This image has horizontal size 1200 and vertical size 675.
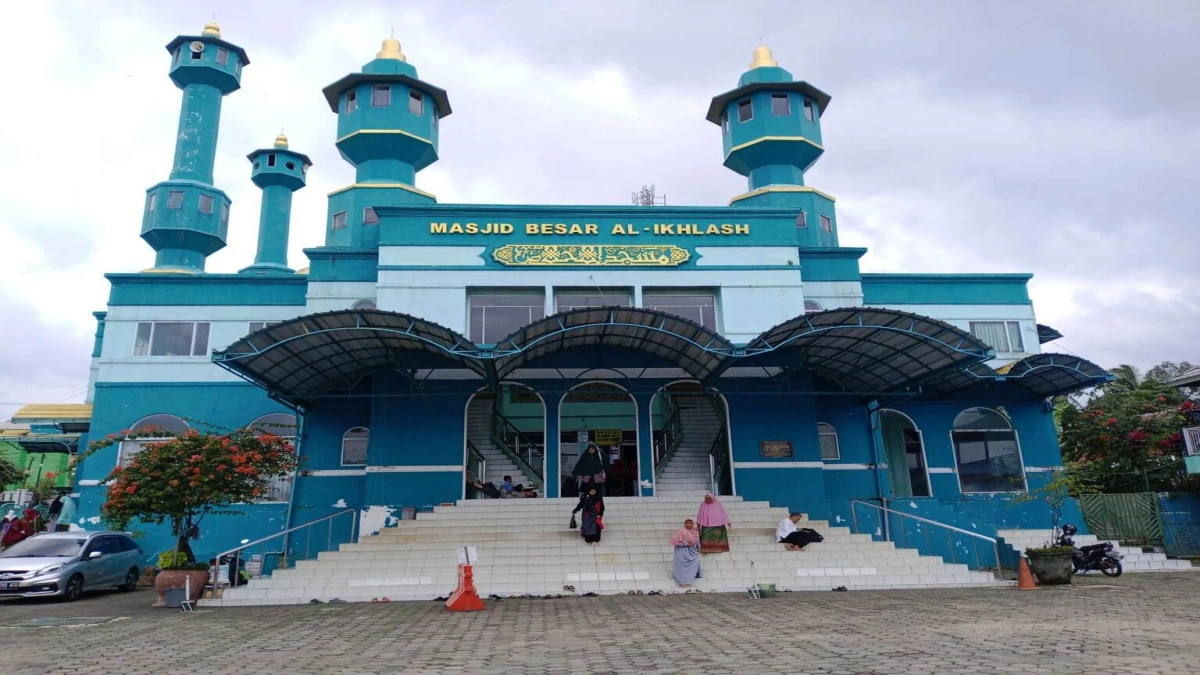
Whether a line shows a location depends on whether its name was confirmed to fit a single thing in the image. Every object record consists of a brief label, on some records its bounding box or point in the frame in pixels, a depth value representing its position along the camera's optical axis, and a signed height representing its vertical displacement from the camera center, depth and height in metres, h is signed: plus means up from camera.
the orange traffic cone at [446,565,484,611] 12.05 -1.03
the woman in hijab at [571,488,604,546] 15.43 +0.10
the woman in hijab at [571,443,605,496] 16.58 +1.08
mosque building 17.67 +3.61
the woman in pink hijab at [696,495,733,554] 14.94 -0.12
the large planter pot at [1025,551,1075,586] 14.28 -0.96
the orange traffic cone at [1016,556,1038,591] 13.59 -1.08
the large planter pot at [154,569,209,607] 13.50 -0.75
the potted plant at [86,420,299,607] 13.80 +0.84
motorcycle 15.55 -0.90
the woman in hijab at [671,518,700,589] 13.80 -0.57
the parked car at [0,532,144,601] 14.34 -0.51
